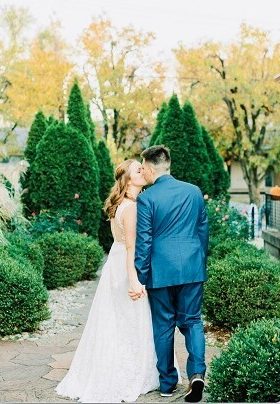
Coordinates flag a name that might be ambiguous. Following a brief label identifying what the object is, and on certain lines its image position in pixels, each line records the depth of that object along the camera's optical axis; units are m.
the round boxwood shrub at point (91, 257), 12.11
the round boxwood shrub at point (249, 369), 4.27
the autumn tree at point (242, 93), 30.20
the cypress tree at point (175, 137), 14.62
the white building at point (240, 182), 44.59
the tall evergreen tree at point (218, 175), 18.09
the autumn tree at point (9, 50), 31.95
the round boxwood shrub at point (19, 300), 7.34
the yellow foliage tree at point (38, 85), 29.88
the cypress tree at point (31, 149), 14.72
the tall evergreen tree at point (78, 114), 15.20
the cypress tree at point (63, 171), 13.96
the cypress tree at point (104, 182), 16.91
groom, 4.95
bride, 5.18
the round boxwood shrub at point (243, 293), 7.05
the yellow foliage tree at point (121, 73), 31.95
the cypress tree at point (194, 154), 14.66
